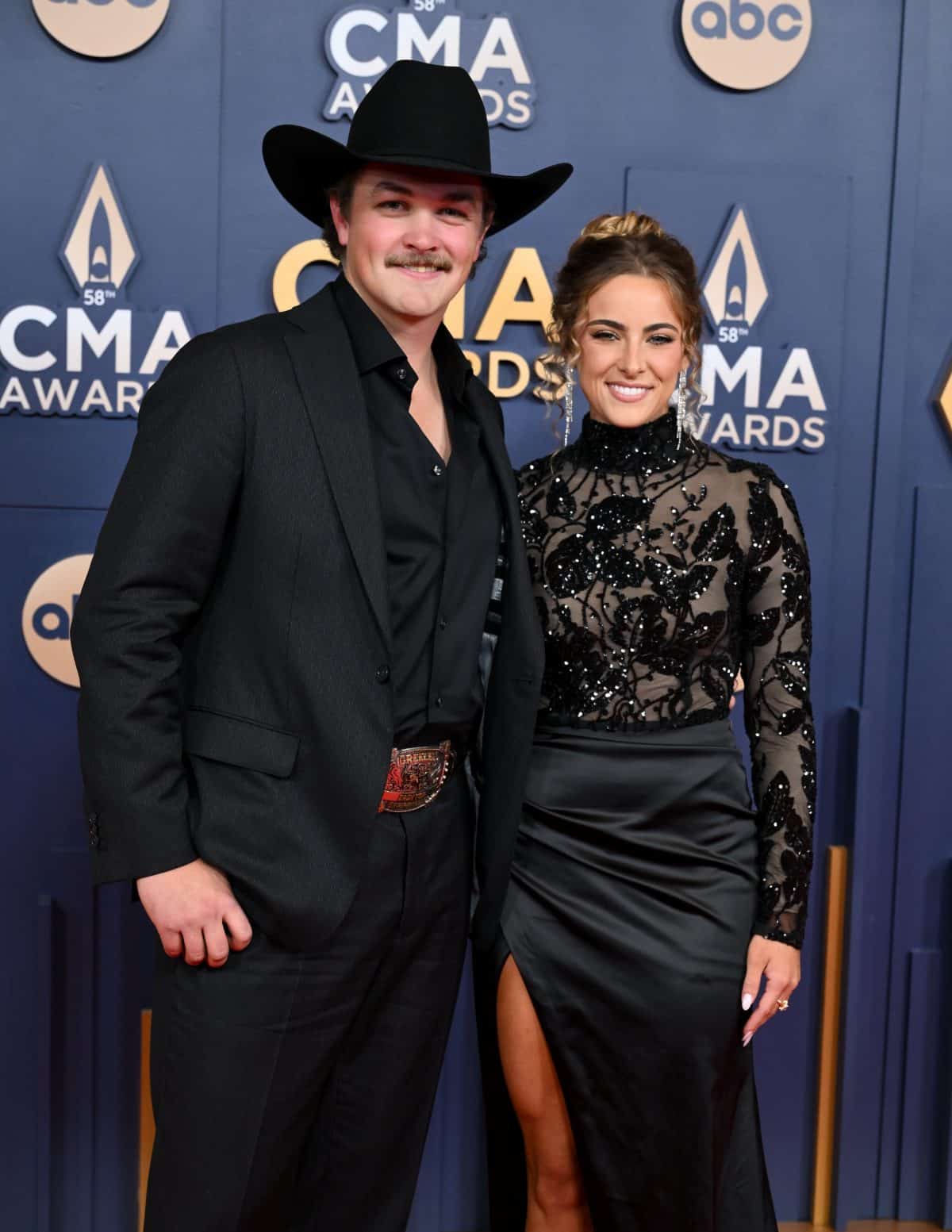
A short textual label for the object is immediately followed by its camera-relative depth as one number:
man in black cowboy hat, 1.47
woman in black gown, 1.76
